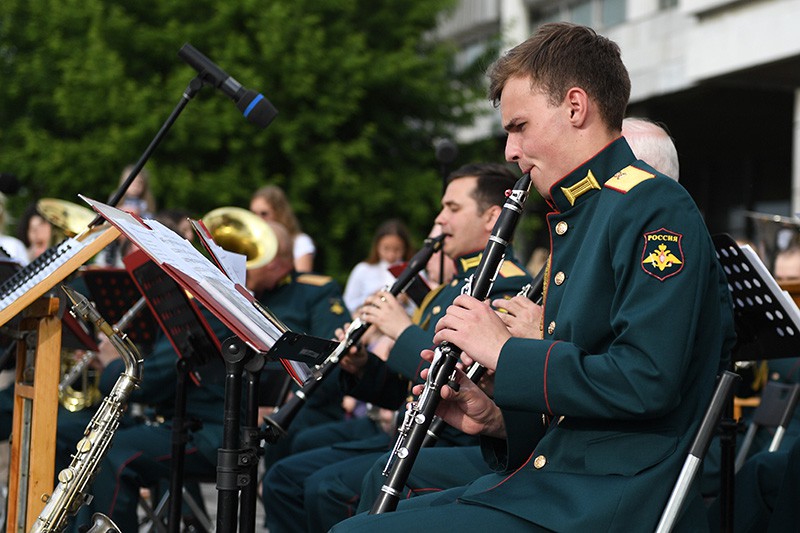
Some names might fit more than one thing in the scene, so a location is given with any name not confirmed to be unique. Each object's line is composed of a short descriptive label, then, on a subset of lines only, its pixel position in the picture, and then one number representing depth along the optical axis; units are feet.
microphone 13.73
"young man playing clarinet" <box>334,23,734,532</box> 7.65
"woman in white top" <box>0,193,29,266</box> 25.11
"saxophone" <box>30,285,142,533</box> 11.82
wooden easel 11.87
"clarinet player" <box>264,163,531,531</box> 14.49
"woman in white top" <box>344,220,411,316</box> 31.14
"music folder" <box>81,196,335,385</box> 9.39
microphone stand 13.26
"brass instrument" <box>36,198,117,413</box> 19.22
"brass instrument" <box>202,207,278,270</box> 18.39
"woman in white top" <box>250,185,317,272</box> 23.43
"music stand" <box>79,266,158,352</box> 16.98
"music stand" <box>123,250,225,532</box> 13.44
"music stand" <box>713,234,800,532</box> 11.28
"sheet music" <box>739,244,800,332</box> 11.07
